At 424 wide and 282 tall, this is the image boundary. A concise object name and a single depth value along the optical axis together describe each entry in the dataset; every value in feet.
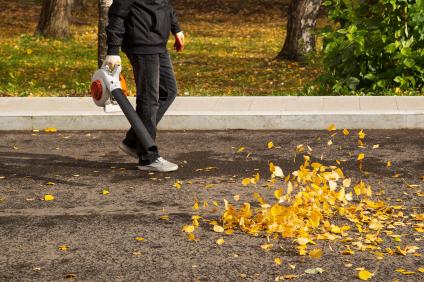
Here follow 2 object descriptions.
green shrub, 60.25
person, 40.74
